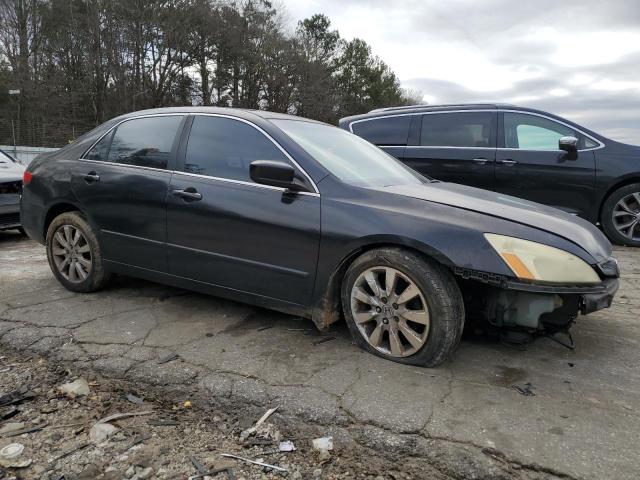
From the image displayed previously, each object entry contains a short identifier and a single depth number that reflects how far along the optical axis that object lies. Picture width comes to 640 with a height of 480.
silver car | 6.52
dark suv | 6.07
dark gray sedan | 2.66
